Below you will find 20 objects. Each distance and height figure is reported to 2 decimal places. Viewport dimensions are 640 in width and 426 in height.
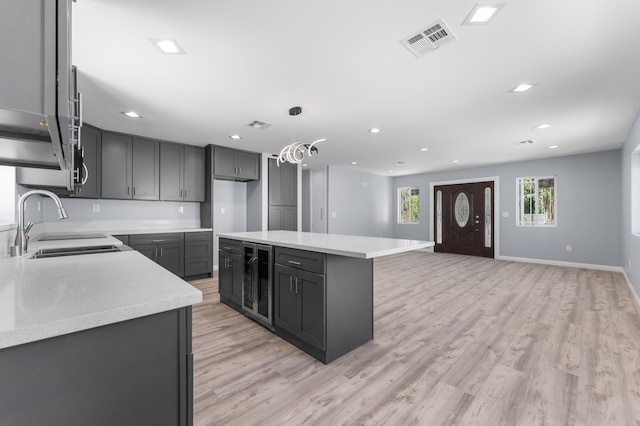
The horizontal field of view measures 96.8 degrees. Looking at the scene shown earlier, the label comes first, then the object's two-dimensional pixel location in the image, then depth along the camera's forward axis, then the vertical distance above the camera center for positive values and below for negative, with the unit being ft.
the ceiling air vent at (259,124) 12.67 +4.06
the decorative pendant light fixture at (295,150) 10.70 +2.41
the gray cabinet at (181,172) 15.89 +2.37
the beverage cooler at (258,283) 8.80 -2.32
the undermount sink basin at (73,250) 6.20 -0.89
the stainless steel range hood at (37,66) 2.06 +1.12
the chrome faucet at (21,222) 5.40 -0.19
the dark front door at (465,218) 23.61 -0.42
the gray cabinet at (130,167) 14.12 +2.39
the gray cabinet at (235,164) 16.85 +3.03
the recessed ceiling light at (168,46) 6.71 +4.06
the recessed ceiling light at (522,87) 9.00 +4.10
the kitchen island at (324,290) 7.04 -2.08
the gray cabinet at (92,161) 13.04 +2.48
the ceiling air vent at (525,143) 15.81 +4.03
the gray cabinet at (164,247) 13.84 -1.73
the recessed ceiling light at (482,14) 5.64 +4.12
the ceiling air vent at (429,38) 6.32 +4.10
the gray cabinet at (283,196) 19.17 +1.18
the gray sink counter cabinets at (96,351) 2.23 -1.24
